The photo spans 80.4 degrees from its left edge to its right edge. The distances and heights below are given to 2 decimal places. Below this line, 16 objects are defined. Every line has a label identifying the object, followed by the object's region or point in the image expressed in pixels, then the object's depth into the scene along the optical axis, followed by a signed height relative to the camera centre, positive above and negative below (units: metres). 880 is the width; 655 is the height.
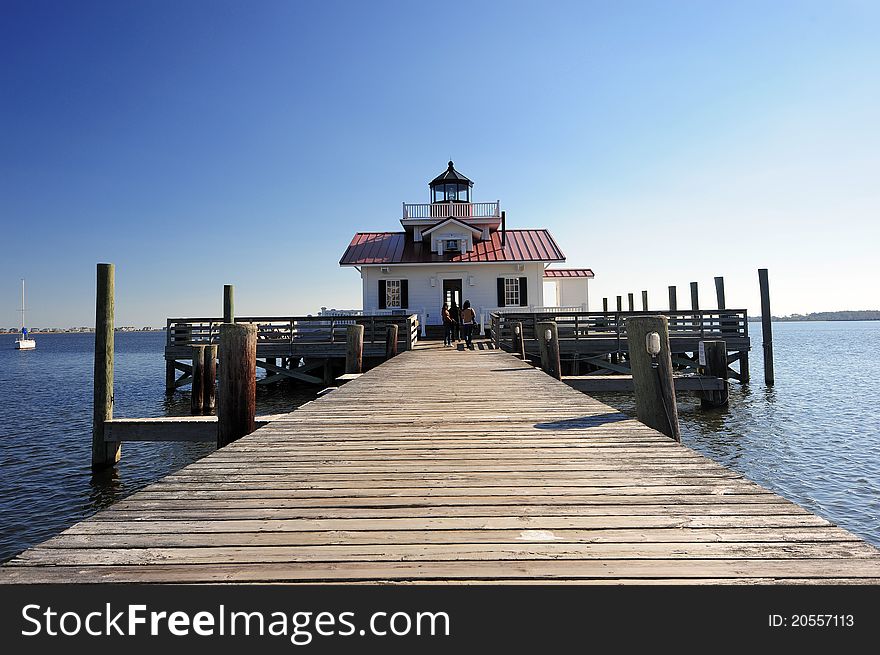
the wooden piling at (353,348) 12.92 -0.02
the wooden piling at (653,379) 5.55 -0.42
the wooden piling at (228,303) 18.42 +1.66
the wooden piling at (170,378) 20.14 -1.05
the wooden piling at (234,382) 6.14 -0.38
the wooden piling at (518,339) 15.12 +0.14
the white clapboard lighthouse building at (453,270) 26.83 +3.93
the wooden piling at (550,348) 11.40 -0.10
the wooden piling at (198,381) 14.50 -0.85
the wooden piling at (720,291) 22.47 +2.14
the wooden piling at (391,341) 15.64 +0.17
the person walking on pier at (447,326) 19.44 +0.74
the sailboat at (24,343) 96.06 +2.06
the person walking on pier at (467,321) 20.17 +0.94
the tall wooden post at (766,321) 20.48 +0.70
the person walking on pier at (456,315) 21.69 +1.29
